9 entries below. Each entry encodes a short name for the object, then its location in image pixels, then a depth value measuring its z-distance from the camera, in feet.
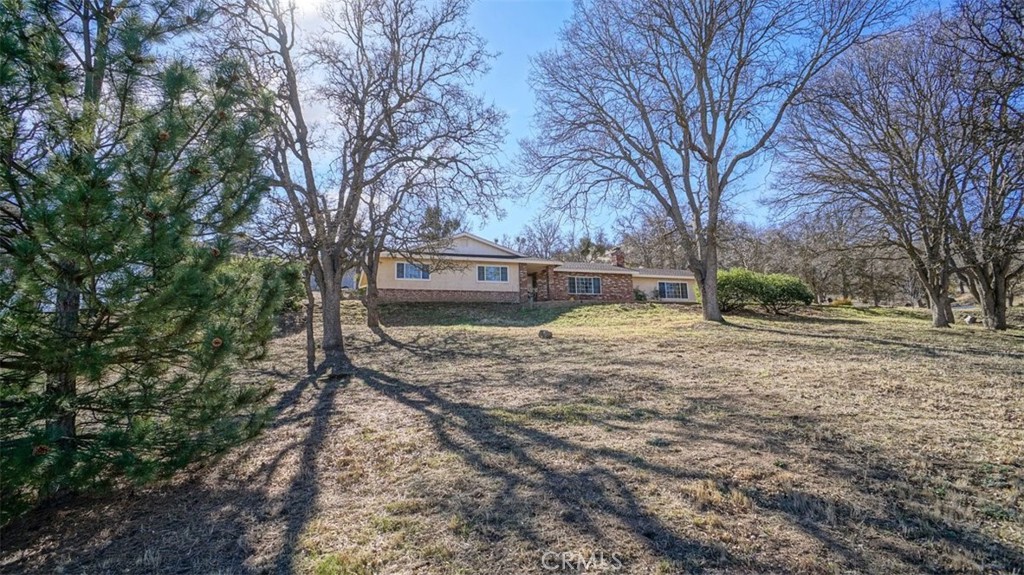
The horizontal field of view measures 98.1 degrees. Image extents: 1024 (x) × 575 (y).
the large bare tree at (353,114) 33.12
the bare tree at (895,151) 37.47
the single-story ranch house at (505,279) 67.15
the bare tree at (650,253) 98.56
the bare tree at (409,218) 36.63
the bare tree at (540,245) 127.75
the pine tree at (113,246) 7.80
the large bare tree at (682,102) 40.50
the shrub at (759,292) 55.83
